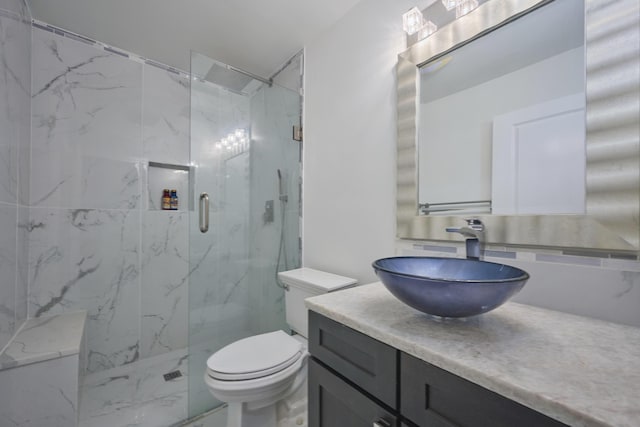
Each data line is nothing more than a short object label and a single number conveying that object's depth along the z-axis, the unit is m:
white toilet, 1.16
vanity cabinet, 0.48
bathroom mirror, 0.72
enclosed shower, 1.67
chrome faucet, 0.97
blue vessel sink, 0.61
